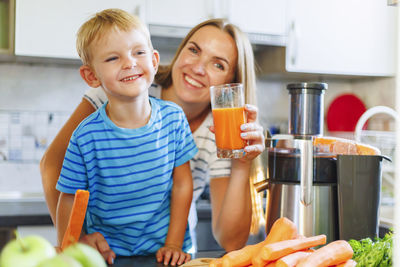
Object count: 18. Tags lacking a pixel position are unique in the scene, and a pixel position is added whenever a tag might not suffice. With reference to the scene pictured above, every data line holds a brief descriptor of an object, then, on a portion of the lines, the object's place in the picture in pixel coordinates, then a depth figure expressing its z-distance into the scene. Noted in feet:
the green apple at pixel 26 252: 1.44
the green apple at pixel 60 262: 1.36
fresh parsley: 2.39
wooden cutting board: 2.85
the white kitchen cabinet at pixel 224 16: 6.64
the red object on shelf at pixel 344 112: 8.42
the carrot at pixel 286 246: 2.53
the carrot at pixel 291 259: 2.47
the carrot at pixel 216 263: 2.65
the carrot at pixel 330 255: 2.48
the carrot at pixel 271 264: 2.56
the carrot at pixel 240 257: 2.61
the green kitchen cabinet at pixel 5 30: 5.21
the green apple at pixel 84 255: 1.50
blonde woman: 3.67
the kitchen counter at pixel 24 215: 4.98
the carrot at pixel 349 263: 2.49
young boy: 2.81
